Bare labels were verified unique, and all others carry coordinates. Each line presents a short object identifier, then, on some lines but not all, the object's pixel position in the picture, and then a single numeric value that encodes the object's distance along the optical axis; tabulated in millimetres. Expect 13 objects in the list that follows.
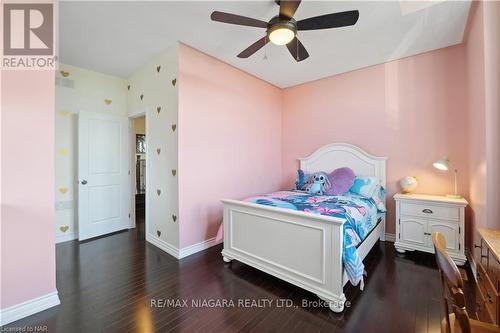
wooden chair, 809
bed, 1829
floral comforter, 1813
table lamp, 2709
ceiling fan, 1738
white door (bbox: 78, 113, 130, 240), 3453
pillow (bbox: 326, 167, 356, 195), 3159
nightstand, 2543
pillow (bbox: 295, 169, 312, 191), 3649
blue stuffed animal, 3246
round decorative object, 3045
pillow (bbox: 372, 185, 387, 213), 3075
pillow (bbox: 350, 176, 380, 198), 3145
